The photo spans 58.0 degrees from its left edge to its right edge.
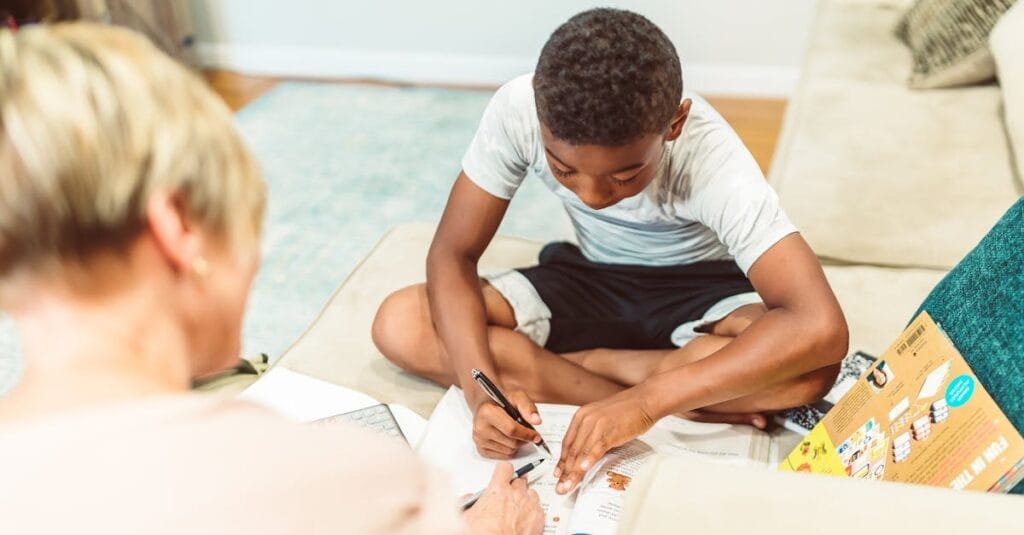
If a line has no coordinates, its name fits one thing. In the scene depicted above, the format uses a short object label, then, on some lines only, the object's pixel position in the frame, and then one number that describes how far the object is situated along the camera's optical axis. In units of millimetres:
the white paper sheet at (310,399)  1267
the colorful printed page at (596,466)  1065
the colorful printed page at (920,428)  819
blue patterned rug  2104
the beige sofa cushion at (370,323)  1370
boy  1090
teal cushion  869
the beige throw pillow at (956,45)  2037
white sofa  1425
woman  479
